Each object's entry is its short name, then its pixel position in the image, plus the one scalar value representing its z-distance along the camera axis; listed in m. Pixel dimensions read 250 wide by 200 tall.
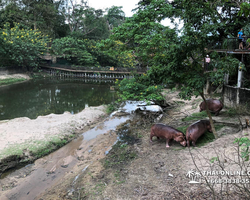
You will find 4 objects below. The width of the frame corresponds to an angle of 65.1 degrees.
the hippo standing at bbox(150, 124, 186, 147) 6.72
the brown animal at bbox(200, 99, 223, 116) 8.73
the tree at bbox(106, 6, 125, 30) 46.28
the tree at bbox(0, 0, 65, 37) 30.11
